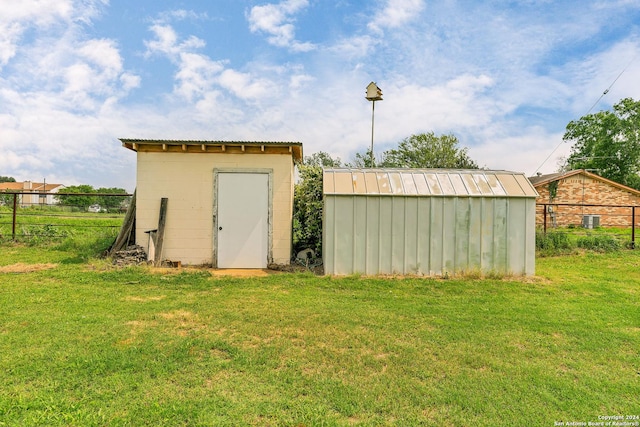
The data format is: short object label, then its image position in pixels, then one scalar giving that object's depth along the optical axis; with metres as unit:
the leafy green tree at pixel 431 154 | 25.12
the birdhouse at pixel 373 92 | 9.36
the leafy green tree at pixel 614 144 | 28.53
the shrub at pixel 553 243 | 9.28
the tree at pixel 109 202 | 12.36
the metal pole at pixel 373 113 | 9.65
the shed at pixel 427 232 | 6.60
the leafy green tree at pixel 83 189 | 46.65
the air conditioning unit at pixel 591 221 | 18.38
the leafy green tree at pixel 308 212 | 8.12
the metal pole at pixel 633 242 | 9.72
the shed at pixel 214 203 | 7.48
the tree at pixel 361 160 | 24.61
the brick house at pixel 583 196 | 18.97
